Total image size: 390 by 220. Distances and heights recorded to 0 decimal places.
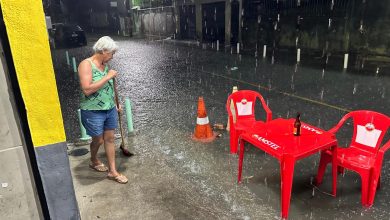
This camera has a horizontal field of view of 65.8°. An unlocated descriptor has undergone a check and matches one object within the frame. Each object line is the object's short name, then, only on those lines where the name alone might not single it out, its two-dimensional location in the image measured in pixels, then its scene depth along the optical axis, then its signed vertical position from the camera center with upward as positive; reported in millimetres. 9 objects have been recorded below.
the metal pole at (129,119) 5832 -1699
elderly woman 3686 -862
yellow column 2105 -241
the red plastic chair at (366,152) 3475 -1592
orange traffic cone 5543 -1876
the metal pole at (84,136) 5650 -1914
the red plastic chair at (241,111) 4922 -1392
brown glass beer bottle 3619 -1230
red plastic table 3266 -1334
